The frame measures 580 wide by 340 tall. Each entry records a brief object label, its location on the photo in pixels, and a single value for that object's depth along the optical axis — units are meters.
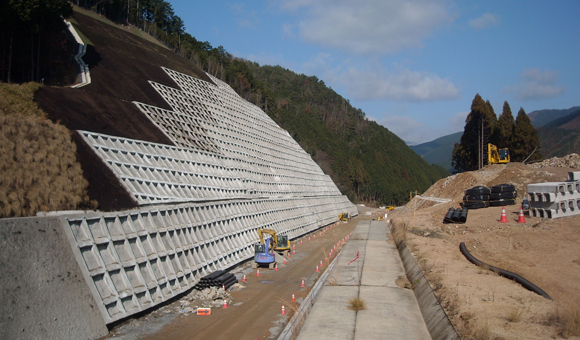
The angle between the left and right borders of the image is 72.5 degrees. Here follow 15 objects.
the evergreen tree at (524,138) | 74.88
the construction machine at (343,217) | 65.75
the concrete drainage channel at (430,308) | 11.15
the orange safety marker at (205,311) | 17.33
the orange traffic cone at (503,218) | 26.62
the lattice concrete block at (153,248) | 14.55
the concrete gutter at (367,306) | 12.17
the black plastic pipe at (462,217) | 30.01
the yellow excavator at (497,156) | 62.16
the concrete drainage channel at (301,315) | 12.71
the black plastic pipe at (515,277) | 12.93
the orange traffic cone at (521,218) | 25.42
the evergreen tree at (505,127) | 78.31
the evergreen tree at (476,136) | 81.88
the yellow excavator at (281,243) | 30.62
